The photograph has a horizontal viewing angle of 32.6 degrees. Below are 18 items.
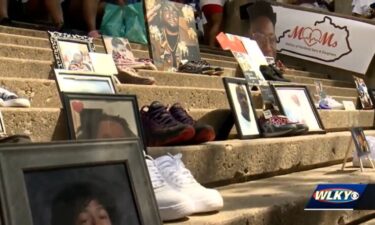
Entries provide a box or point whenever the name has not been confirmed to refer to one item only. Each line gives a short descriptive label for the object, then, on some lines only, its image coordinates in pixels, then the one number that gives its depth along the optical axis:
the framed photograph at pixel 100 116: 2.78
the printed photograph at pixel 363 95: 7.80
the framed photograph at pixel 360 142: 4.24
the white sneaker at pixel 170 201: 2.31
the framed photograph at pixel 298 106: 5.21
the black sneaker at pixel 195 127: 3.47
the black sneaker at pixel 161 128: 3.28
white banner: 9.12
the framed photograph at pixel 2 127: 2.63
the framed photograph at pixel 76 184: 1.51
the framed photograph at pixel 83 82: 3.29
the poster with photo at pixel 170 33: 5.39
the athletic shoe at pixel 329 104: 6.38
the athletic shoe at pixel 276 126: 4.49
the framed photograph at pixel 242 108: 4.27
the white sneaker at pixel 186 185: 2.44
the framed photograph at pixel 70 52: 3.99
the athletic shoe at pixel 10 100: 2.97
